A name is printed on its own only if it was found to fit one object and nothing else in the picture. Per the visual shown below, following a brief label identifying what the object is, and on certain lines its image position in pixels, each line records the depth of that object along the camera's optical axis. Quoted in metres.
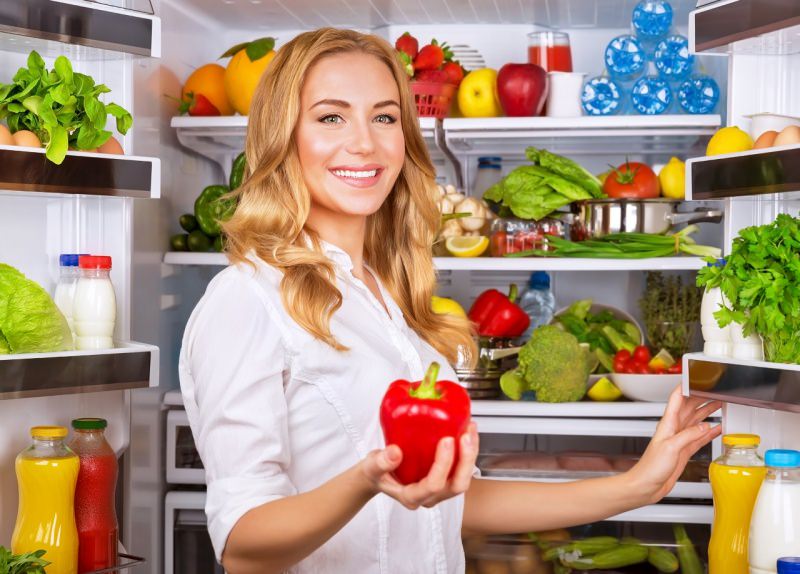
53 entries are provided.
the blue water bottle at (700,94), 2.48
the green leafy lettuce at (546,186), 2.54
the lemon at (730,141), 1.82
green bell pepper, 2.60
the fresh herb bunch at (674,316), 2.58
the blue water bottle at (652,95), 2.49
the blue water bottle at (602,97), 2.52
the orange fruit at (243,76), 2.56
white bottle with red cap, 1.85
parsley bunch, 1.59
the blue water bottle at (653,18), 2.50
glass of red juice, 2.66
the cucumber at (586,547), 2.41
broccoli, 2.46
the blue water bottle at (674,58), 2.49
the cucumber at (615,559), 2.38
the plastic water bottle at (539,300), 2.80
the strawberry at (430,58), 2.58
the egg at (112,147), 1.84
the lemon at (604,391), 2.57
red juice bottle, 1.88
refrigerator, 1.73
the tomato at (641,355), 2.51
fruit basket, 2.53
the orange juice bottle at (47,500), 1.79
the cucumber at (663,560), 2.40
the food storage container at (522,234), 2.56
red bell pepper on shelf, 2.61
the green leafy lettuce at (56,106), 1.71
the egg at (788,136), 1.64
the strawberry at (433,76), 2.55
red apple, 2.48
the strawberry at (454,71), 2.63
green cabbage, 1.72
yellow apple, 2.59
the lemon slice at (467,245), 2.56
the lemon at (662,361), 2.52
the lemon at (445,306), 2.55
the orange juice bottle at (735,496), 1.73
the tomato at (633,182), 2.51
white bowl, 2.48
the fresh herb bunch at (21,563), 1.67
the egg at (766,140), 1.73
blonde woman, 1.07
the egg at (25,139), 1.70
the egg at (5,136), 1.68
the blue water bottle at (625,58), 2.54
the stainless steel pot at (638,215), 2.49
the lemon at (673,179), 2.52
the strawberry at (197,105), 2.60
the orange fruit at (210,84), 2.66
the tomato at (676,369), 2.50
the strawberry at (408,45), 2.58
